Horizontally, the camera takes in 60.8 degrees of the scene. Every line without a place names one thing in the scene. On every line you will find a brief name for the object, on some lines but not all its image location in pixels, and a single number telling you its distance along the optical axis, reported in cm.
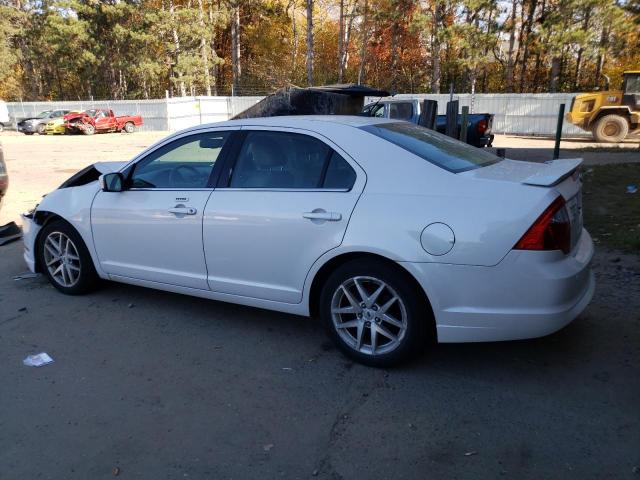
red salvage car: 3162
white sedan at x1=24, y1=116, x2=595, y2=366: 309
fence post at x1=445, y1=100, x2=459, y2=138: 985
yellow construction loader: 2009
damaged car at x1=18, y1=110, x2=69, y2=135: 3256
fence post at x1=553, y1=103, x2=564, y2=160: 966
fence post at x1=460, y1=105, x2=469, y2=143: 1032
